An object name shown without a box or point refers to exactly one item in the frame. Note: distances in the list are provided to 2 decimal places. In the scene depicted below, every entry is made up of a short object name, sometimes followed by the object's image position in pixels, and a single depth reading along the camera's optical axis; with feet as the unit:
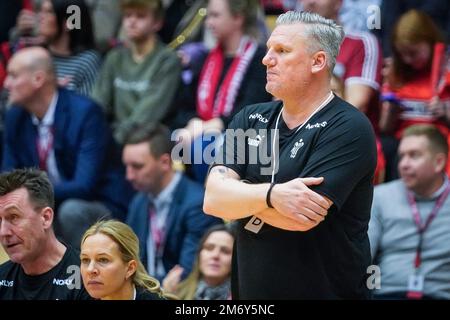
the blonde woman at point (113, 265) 28.63
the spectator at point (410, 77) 42.75
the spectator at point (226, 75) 42.29
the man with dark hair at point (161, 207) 39.24
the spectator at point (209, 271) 37.04
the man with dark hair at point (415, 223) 37.19
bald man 42.27
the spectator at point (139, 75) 45.55
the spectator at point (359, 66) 41.19
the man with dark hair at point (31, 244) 29.22
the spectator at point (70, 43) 46.75
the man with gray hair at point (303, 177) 25.82
